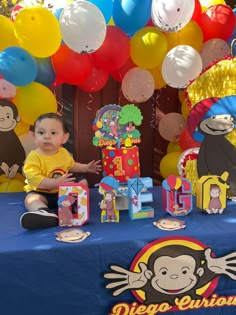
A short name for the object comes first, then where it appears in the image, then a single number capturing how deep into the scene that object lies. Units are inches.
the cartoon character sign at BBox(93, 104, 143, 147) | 77.2
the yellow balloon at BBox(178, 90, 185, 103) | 115.0
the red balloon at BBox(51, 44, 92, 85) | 91.0
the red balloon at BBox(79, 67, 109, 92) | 100.3
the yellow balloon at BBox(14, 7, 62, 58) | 82.5
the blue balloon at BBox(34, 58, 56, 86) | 92.9
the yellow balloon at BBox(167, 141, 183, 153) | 115.1
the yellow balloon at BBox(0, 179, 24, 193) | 101.2
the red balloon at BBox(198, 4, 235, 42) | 97.5
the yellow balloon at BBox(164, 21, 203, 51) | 98.3
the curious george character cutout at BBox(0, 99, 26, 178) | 100.3
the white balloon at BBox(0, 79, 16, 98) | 93.5
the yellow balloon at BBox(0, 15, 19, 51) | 86.0
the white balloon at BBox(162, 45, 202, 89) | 90.4
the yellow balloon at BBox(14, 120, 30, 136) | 102.9
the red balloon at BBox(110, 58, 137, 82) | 102.4
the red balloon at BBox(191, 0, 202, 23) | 99.7
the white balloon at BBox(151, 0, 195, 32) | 84.6
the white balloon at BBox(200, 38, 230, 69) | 100.1
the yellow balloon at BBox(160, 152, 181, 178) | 108.7
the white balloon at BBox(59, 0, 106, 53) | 80.5
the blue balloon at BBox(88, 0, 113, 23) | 89.6
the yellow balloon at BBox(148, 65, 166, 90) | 104.5
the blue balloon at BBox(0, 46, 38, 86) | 84.7
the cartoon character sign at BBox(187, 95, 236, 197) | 77.9
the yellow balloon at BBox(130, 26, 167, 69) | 94.4
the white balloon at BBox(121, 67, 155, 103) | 100.0
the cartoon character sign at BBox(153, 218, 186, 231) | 61.1
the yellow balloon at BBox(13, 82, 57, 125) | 92.4
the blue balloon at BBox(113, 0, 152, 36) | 87.3
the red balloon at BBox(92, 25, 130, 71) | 91.0
